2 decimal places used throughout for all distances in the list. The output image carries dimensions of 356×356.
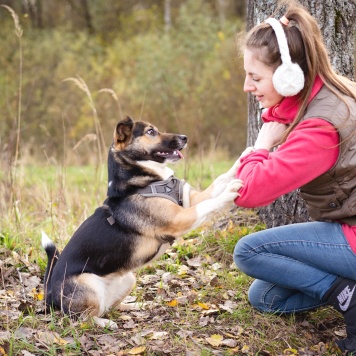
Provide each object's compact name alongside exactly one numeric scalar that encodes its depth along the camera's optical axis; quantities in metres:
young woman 3.01
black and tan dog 3.63
